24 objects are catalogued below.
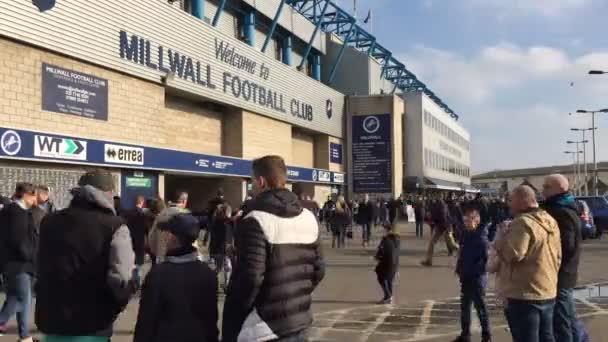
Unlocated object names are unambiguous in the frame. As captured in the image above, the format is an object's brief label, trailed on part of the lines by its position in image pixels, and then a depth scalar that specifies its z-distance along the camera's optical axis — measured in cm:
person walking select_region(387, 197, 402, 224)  2225
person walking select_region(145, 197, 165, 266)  951
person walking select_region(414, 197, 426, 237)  2600
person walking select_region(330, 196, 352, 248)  2063
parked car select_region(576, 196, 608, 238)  2452
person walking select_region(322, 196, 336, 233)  2334
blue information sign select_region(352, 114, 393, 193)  4488
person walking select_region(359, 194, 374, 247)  2218
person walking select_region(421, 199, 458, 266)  1571
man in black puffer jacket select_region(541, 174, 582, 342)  521
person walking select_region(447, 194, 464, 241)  1899
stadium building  1803
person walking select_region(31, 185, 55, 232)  774
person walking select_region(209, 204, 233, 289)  1081
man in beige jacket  445
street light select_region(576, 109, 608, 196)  5069
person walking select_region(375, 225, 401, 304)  973
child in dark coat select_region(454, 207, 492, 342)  654
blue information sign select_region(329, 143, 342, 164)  4559
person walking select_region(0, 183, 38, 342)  654
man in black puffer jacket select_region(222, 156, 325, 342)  324
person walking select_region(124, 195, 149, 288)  955
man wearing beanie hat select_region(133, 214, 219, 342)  325
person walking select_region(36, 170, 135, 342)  332
